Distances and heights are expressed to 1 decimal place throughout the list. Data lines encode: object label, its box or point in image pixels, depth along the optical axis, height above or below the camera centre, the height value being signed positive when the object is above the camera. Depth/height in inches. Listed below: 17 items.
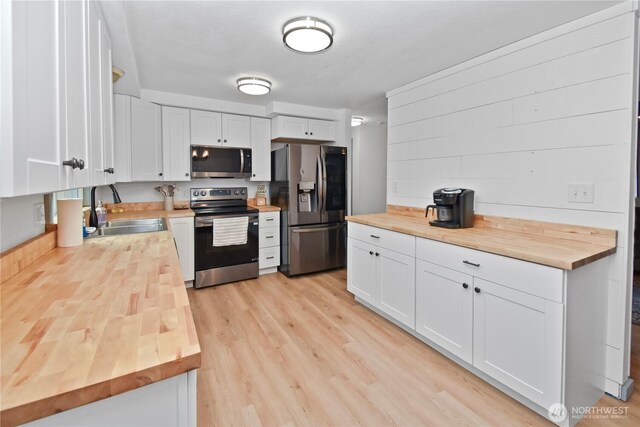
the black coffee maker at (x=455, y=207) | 92.4 -1.3
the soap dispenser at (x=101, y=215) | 98.2 -4.2
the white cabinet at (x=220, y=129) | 143.9 +36.1
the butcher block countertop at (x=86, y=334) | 22.6 -13.0
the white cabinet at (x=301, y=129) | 156.6 +39.6
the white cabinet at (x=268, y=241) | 152.2 -19.6
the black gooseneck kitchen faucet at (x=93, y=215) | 88.6 -3.7
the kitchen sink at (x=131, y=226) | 90.8 -7.8
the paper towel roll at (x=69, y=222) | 62.7 -4.3
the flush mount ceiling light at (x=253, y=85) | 117.3 +46.1
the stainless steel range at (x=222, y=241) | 135.4 -17.8
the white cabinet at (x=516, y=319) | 58.7 -26.2
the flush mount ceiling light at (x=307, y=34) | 75.7 +43.1
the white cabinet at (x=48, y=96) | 23.4 +10.9
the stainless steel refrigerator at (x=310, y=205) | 150.9 -1.2
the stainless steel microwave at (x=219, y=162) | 144.3 +20.0
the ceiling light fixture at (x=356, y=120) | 199.5 +55.8
